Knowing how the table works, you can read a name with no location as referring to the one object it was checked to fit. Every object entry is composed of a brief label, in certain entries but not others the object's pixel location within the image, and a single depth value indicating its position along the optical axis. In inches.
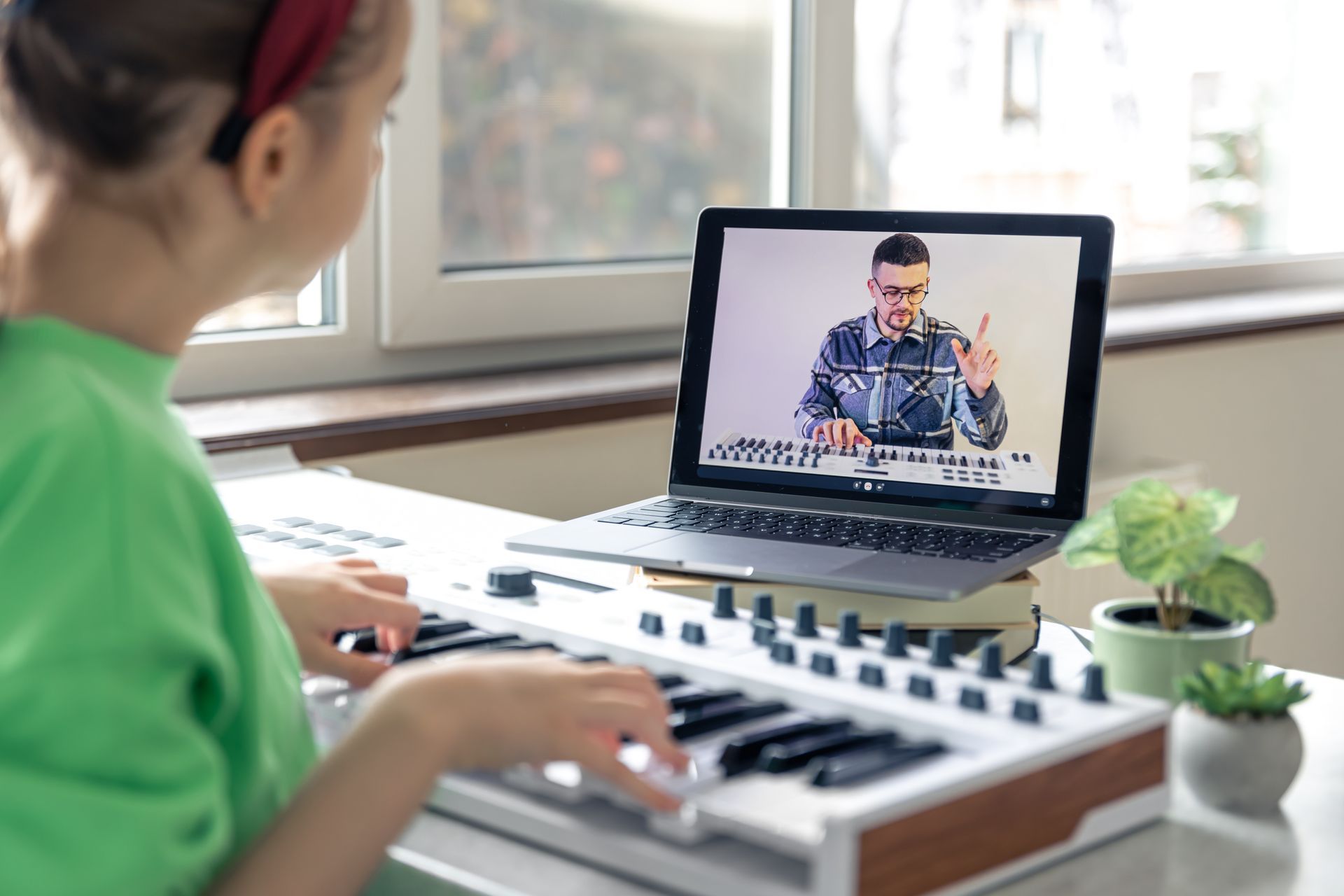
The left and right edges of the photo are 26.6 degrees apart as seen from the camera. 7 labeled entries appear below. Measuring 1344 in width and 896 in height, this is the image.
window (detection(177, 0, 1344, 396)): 95.8
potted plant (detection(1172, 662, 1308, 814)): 59.1
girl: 53.2
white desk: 56.3
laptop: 72.3
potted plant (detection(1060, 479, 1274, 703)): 60.7
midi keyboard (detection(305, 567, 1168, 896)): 54.3
